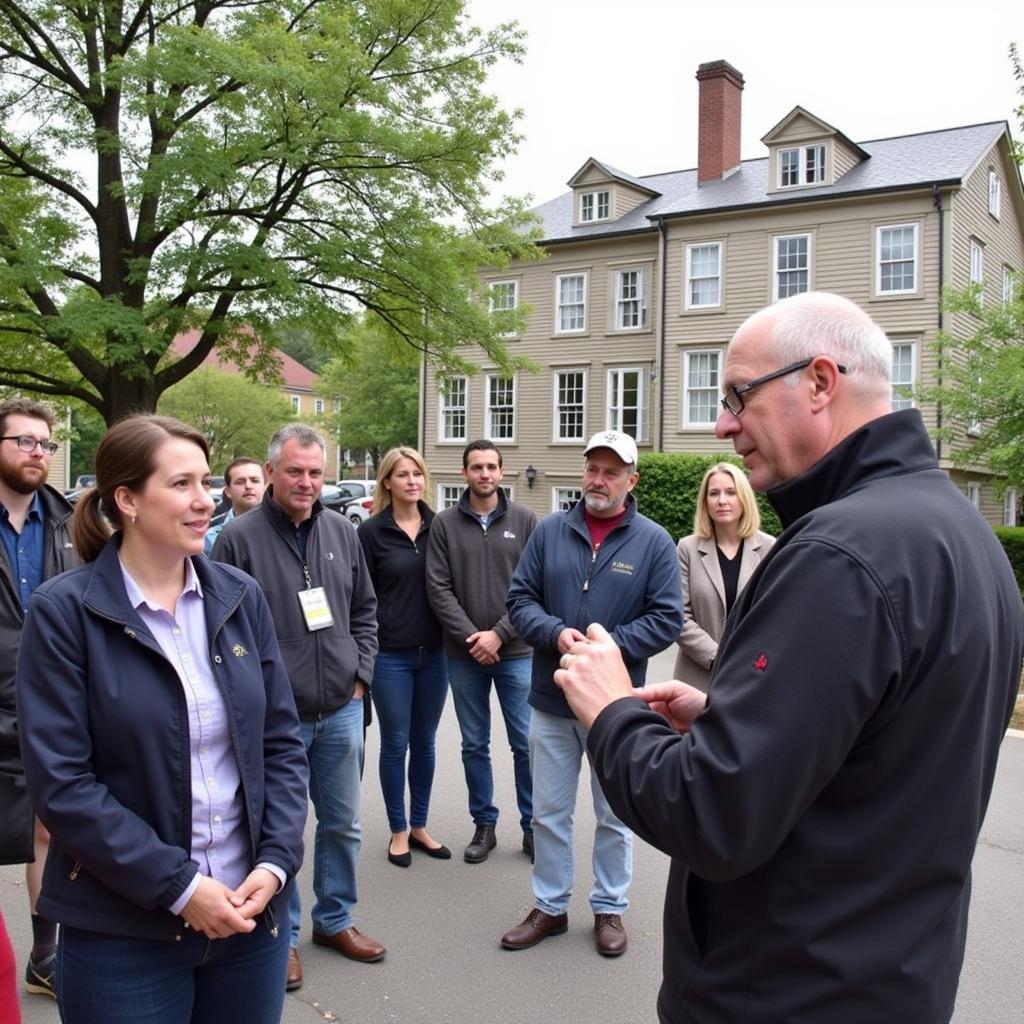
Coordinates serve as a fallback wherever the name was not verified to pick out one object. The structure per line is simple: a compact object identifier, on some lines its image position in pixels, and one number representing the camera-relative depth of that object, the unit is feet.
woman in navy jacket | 7.37
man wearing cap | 14.26
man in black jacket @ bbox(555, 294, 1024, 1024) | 4.88
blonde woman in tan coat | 17.49
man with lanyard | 13.53
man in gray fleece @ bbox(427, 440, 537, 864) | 17.76
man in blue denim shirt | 12.09
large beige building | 82.89
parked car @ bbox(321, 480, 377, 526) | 113.60
